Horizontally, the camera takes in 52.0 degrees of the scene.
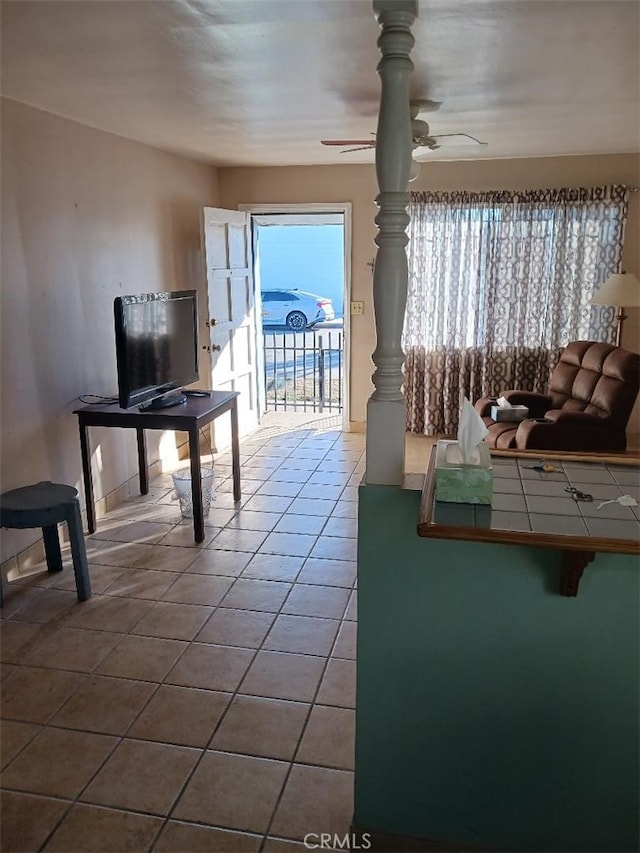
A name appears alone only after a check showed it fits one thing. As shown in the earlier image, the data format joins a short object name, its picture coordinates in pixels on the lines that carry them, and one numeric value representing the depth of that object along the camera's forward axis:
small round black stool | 2.99
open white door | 5.27
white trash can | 4.15
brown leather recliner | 4.16
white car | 10.02
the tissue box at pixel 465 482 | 1.59
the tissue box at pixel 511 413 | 4.58
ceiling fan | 3.29
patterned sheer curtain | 5.36
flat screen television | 3.66
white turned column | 1.49
